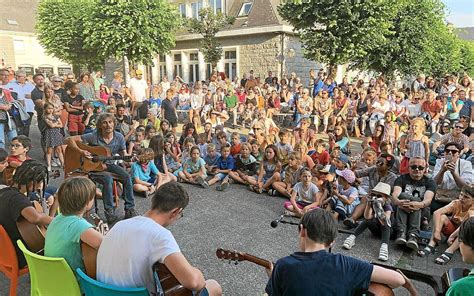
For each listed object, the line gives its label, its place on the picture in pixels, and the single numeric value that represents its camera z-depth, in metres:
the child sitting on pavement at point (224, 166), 7.49
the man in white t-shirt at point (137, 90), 10.68
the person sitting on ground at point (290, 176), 6.59
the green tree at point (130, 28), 17.84
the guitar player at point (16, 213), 3.07
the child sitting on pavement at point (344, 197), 5.47
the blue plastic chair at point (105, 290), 2.07
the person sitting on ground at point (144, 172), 6.64
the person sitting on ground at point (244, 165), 7.53
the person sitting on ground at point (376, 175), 5.29
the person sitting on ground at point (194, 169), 7.45
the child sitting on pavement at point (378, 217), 4.67
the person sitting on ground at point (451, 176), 5.21
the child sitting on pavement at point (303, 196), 5.74
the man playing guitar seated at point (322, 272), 2.05
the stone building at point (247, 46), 21.33
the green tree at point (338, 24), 13.32
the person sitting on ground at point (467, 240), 2.27
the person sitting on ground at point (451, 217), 4.49
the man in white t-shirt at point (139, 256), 2.18
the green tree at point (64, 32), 25.25
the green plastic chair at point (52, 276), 2.35
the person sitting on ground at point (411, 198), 4.71
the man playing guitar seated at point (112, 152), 5.24
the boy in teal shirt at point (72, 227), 2.54
